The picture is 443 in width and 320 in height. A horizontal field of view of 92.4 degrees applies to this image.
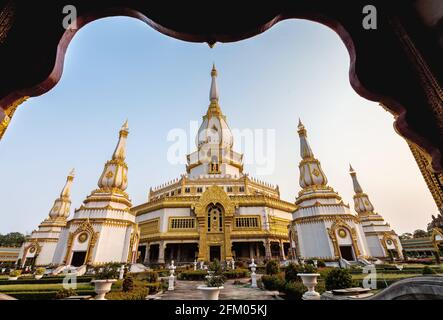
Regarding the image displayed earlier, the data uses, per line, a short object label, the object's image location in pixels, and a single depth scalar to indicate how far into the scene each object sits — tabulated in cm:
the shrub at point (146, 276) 1392
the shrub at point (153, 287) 1153
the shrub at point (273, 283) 1040
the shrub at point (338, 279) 764
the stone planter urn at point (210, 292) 526
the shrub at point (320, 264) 1948
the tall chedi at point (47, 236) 3186
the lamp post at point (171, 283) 1282
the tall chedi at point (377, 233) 3134
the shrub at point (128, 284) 971
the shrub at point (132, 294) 774
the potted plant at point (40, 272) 1853
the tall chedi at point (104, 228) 2058
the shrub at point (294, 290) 834
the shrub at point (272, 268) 1537
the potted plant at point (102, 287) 677
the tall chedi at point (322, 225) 2117
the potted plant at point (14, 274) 1653
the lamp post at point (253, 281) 1325
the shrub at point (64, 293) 852
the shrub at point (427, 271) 1103
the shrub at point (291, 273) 1134
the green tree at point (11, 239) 5994
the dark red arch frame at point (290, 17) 265
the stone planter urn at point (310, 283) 742
